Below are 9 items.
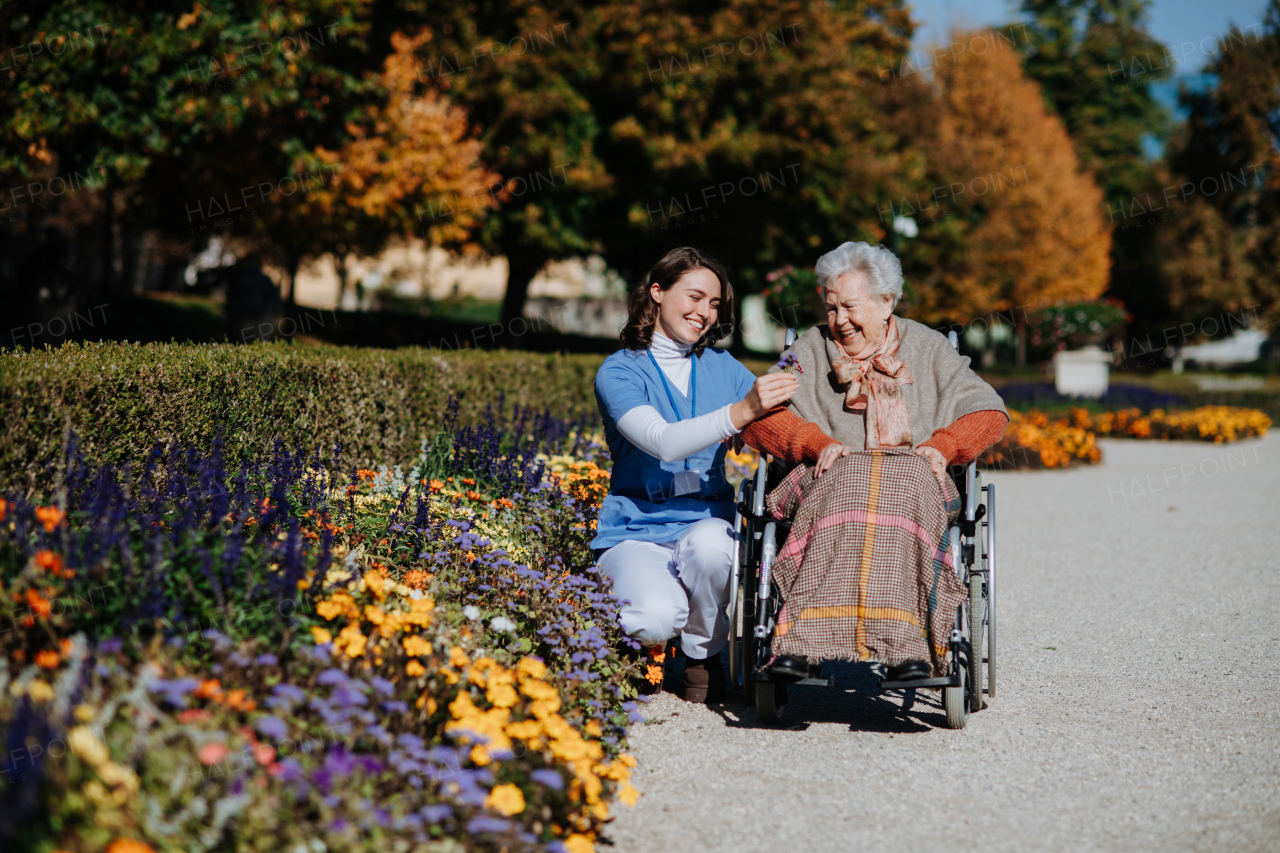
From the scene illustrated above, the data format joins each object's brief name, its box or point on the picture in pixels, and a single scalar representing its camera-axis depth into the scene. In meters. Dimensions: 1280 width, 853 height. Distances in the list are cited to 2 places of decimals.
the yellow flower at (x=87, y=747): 1.91
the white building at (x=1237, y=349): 60.61
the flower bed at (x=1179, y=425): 16.67
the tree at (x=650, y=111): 16.75
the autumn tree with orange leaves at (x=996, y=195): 28.02
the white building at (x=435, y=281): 28.09
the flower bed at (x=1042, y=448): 12.27
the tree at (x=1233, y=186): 33.34
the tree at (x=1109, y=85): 38.75
